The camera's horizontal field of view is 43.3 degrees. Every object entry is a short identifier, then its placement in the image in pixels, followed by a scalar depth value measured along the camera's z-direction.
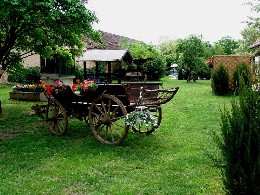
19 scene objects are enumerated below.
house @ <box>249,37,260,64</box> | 25.66
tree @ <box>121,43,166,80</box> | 33.41
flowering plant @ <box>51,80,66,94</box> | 7.96
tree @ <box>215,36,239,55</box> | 80.06
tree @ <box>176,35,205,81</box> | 30.77
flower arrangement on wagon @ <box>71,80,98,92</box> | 7.38
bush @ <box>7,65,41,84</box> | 24.01
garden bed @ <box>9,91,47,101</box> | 15.60
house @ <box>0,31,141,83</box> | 17.97
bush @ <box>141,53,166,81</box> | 33.38
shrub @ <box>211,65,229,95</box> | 17.11
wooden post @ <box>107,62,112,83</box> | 23.59
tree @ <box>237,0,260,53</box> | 41.17
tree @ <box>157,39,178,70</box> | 59.22
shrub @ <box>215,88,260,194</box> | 3.51
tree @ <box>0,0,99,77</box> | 8.30
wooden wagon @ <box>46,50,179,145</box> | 7.02
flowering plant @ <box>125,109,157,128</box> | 6.26
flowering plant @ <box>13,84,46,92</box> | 15.84
